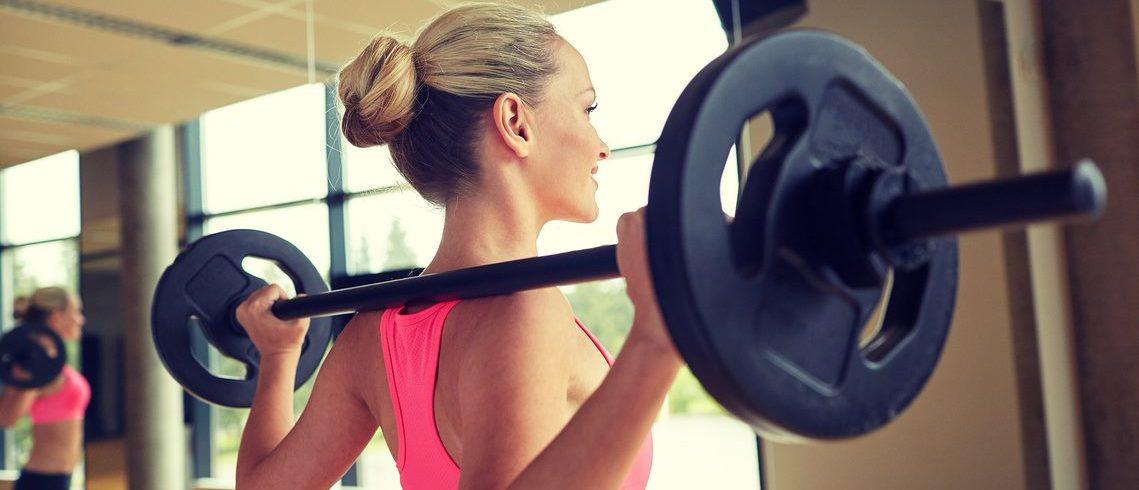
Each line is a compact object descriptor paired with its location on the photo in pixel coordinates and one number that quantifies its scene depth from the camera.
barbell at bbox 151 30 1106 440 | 0.61
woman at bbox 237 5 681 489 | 0.85
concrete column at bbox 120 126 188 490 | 5.90
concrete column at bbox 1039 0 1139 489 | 3.62
